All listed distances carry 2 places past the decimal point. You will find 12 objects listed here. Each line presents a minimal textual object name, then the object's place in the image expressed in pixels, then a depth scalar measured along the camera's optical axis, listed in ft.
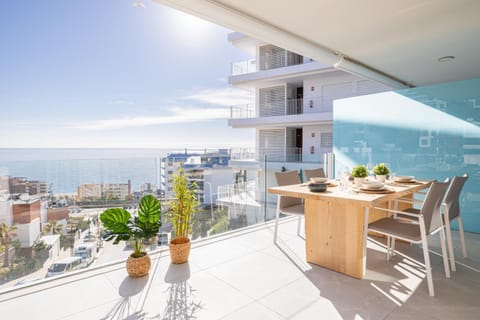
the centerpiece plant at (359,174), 9.09
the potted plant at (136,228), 7.90
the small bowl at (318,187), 8.40
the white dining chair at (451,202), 8.45
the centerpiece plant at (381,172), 9.91
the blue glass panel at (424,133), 12.44
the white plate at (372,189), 8.31
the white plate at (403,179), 10.23
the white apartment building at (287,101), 37.65
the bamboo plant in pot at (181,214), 8.95
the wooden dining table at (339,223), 7.72
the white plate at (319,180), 9.10
